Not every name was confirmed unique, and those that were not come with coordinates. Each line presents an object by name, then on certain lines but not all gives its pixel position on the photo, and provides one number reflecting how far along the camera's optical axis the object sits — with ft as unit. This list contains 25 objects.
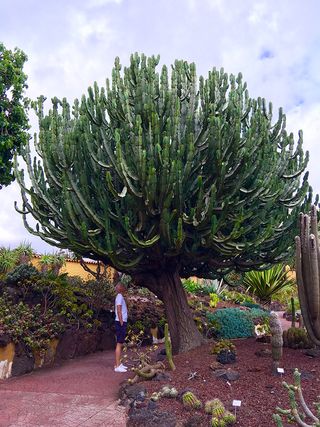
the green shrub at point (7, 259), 48.52
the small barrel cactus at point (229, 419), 14.62
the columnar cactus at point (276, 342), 19.76
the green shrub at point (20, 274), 30.12
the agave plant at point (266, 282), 52.29
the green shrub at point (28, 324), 25.48
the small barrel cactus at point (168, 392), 17.78
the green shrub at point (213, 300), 43.87
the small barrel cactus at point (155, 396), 17.59
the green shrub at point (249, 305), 46.92
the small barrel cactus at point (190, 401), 16.38
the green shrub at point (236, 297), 49.96
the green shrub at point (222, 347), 23.47
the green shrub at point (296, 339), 24.95
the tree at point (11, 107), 37.06
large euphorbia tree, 21.80
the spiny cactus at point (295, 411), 10.34
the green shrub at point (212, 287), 50.85
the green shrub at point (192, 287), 50.44
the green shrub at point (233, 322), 34.99
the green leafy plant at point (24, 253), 52.06
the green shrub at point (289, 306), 53.94
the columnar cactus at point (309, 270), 20.49
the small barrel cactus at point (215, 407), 15.13
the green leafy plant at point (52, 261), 51.62
